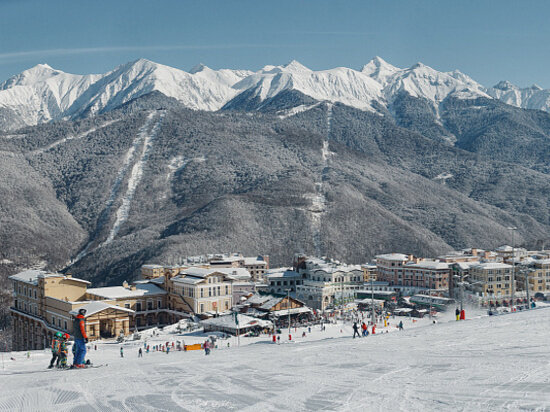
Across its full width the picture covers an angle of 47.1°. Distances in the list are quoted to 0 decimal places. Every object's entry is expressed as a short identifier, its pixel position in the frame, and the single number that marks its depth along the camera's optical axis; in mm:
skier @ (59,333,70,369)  25562
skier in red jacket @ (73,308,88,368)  23547
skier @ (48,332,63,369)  25128
